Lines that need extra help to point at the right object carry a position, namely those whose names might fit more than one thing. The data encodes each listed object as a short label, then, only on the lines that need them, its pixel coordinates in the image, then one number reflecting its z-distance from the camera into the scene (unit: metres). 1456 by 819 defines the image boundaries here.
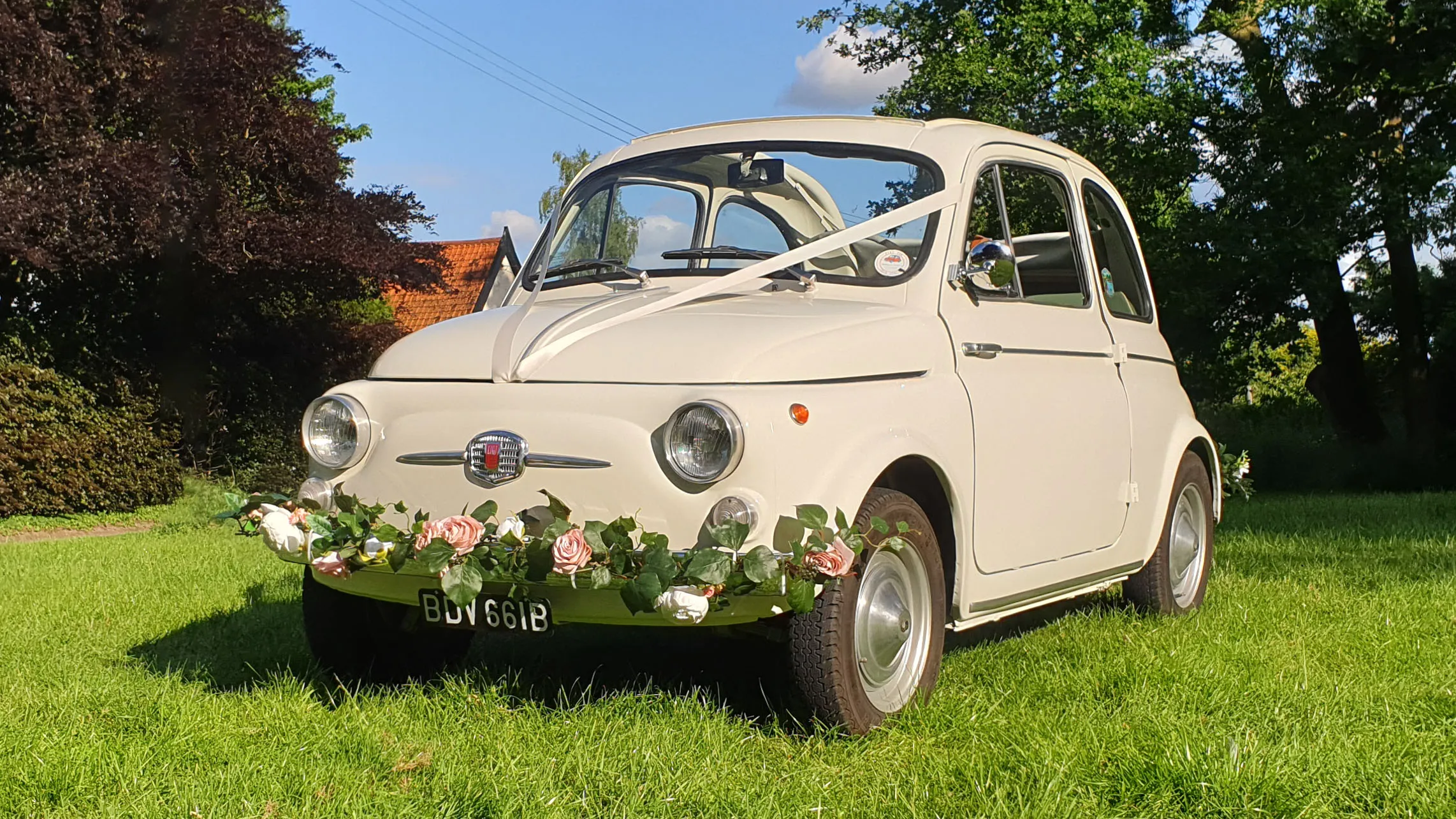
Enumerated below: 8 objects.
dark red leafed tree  14.00
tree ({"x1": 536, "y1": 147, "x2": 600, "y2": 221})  43.44
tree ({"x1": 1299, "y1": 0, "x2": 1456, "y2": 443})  17.83
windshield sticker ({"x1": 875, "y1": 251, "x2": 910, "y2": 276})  4.76
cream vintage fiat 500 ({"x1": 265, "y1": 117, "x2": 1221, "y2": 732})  3.77
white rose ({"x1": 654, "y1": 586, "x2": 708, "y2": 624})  3.65
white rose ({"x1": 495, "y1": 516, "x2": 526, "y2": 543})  3.79
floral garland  3.61
